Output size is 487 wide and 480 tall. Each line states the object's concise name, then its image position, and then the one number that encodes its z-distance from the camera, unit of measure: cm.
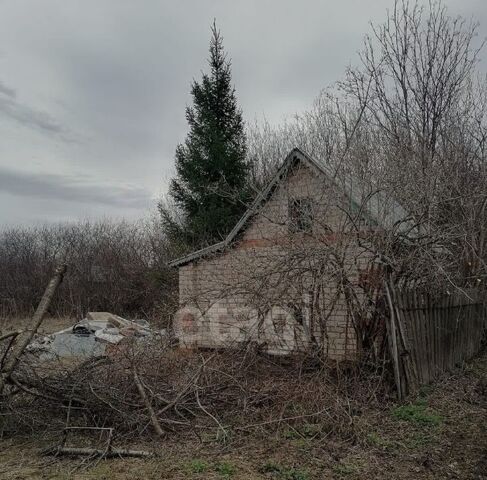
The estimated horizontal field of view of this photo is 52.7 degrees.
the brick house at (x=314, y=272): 732
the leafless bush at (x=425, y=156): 755
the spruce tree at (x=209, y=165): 2008
